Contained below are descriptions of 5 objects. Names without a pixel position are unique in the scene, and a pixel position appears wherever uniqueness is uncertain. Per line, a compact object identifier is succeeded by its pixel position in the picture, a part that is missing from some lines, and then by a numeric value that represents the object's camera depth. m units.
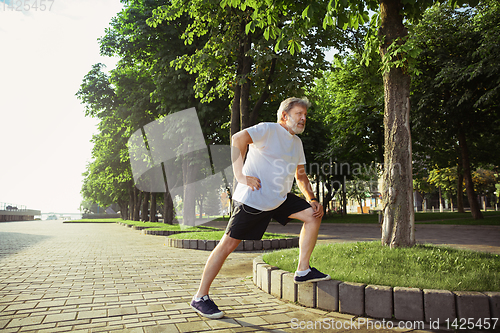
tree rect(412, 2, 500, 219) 15.80
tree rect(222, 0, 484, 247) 5.63
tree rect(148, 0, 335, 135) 11.95
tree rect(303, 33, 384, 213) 19.88
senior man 3.63
